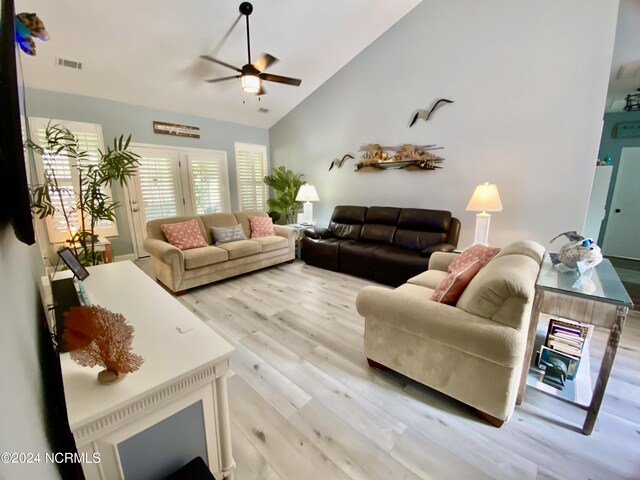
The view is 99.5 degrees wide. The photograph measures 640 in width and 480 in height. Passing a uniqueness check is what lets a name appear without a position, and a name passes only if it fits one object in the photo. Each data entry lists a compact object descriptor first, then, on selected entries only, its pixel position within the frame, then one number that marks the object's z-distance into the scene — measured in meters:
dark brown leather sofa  3.36
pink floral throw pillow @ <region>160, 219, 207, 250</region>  3.53
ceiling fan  3.01
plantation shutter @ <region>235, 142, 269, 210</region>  5.82
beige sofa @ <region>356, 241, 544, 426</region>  1.37
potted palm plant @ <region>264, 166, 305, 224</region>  5.53
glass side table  1.33
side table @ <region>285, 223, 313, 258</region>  4.67
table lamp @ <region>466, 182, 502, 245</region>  2.92
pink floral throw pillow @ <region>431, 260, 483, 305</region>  1.66
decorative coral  0.79
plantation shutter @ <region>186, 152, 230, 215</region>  5.18
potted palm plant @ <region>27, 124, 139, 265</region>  2.04
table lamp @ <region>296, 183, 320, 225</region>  4.87
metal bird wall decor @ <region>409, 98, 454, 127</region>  3.71
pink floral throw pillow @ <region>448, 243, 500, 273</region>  1.96
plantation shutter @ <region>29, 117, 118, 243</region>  3.62
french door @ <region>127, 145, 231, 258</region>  4.57
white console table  0.79
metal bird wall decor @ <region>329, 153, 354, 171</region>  4.84
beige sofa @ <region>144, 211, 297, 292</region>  3.21
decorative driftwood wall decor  3.89
